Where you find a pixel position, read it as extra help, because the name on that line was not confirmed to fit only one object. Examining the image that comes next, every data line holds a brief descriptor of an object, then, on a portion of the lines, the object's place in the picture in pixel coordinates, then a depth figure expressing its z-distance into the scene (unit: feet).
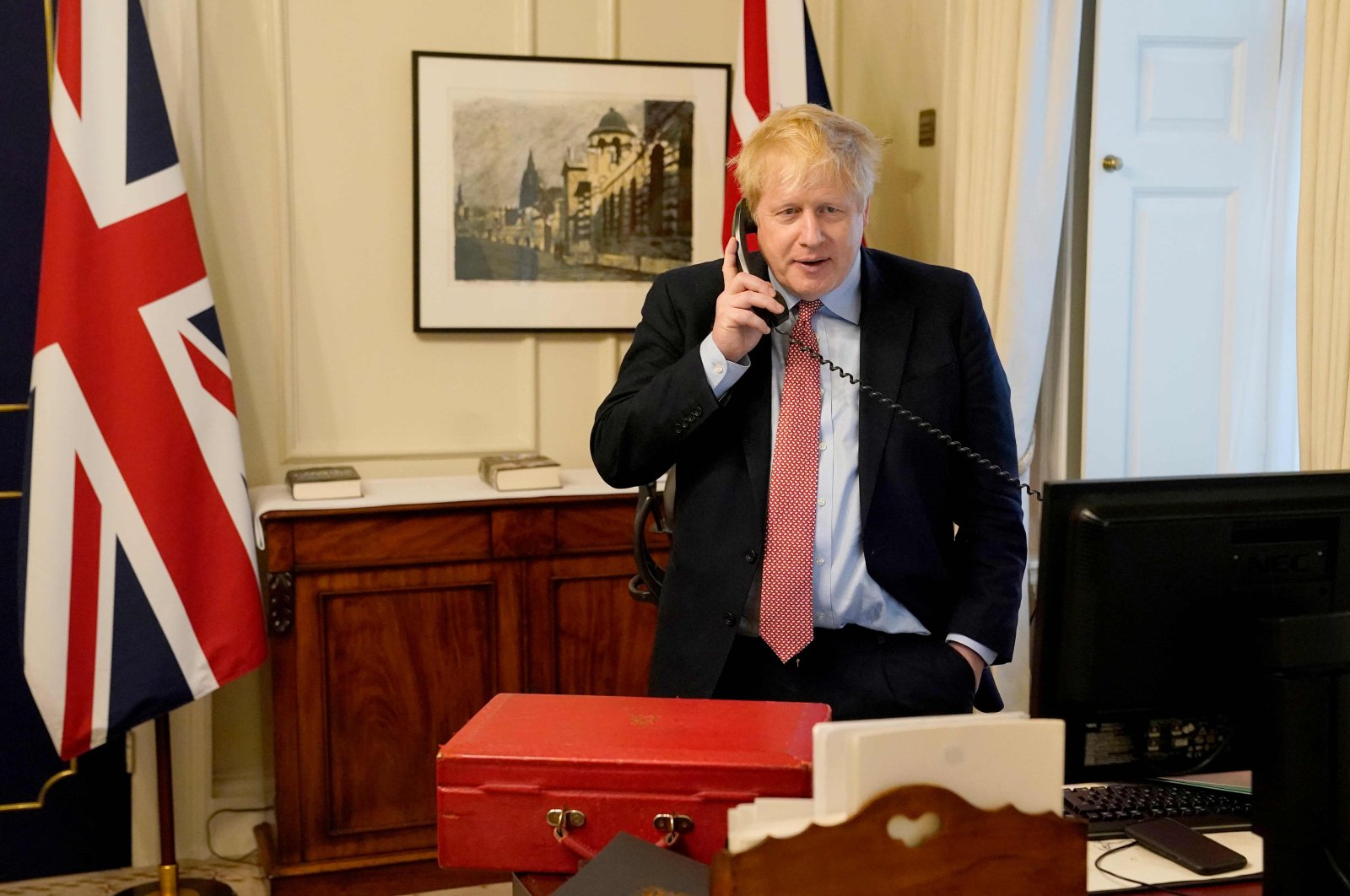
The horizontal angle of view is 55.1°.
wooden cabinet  11.16
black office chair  8.59
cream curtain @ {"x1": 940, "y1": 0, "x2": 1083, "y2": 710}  10.00
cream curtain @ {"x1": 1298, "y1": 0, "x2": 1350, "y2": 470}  7.60
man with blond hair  6.54
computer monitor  4.56
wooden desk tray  3.64
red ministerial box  4.54
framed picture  12.48
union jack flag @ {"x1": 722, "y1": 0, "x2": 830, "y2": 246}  12.05
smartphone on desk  5.08
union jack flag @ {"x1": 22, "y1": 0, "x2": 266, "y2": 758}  10.08
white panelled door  9.84
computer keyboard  5.55
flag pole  10.75
